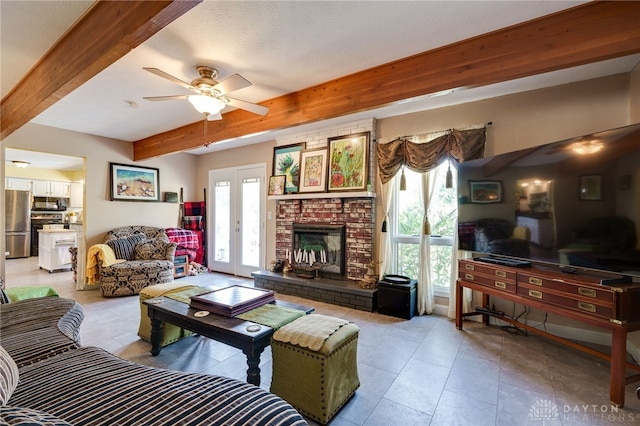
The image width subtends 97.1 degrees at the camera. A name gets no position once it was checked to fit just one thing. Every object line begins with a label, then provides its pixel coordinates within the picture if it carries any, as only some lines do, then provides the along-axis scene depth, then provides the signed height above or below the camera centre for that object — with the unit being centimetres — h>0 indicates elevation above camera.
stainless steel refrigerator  717 -28
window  346 -14
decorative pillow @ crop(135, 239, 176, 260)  472 -63
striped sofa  93 -69
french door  528 -12
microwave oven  772 +25
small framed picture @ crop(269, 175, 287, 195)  466 +49
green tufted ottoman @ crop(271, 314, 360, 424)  166 -93
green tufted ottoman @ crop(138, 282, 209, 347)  258 -88
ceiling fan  237 +107
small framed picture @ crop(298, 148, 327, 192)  422 +67
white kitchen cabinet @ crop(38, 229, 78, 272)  573 -72
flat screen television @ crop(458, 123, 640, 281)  199 +11
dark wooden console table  187 -64
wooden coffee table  177 -78
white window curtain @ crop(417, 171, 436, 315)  347 -56
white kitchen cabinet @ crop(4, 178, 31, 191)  737 +75
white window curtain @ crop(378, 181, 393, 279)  374 -29
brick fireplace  389 -8
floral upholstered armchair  413 -76
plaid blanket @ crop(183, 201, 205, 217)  609 +9
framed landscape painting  504 +57
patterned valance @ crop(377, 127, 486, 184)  317 +76
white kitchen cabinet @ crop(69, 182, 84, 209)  823 +57
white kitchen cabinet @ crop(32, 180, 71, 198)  774 +68
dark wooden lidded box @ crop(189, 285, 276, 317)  208 -67
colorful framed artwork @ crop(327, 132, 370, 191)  386 +73
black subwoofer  331 -98
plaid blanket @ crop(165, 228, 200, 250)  545 -48
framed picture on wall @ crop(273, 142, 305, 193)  454 +83
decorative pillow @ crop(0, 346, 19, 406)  88 -57
